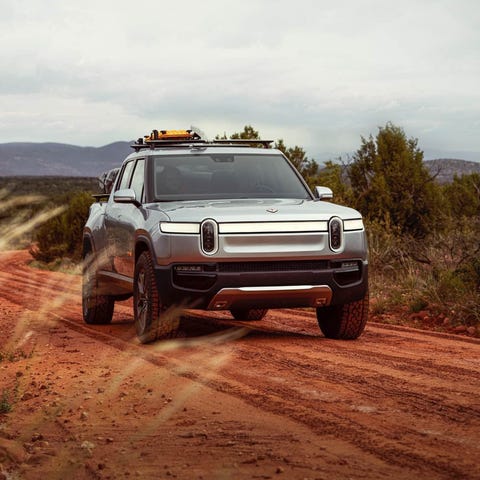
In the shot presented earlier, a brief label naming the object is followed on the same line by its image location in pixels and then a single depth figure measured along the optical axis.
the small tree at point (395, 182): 27.73
